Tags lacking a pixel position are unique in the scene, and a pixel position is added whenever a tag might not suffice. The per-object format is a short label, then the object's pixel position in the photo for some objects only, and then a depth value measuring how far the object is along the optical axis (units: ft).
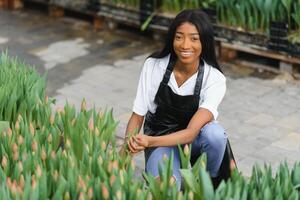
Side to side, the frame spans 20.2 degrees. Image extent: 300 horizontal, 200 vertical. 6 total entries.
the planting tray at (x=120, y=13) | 24.47
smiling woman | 13.06
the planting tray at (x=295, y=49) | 20.72
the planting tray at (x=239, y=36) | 21.50
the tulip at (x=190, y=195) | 10.34
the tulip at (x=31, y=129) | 12.29
